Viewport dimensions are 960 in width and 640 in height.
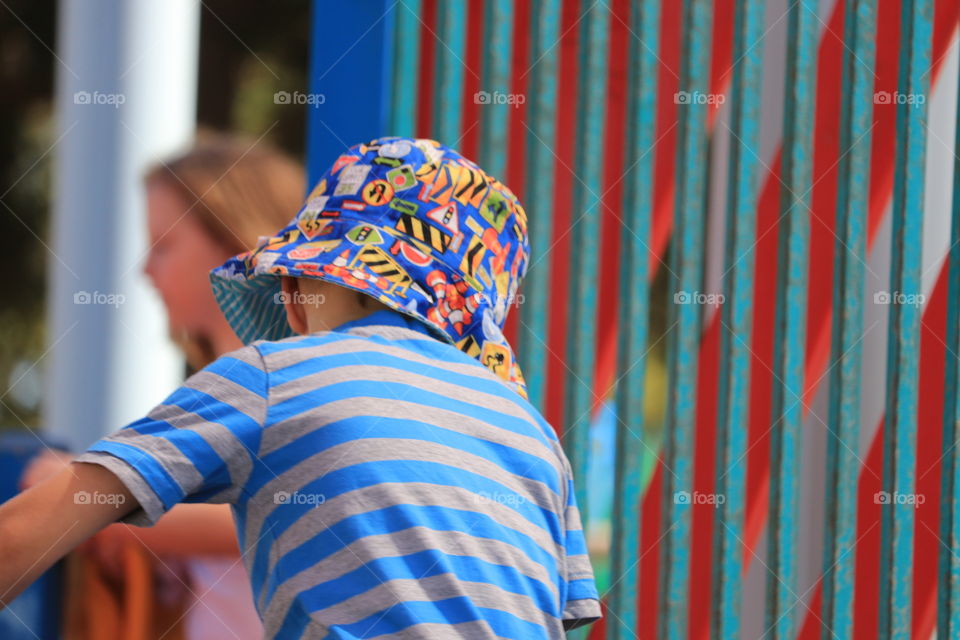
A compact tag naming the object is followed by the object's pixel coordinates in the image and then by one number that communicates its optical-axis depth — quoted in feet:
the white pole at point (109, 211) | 22.49
